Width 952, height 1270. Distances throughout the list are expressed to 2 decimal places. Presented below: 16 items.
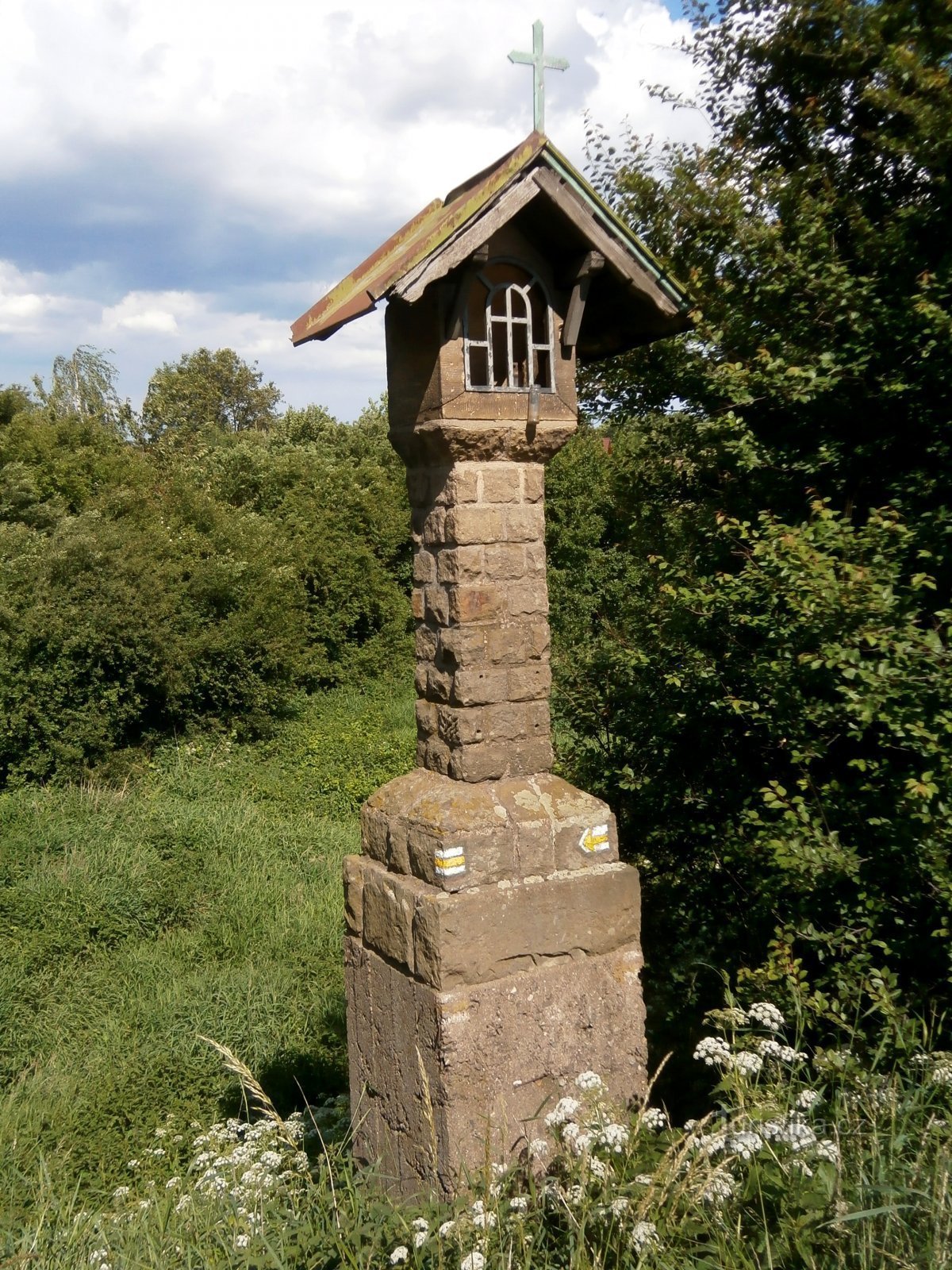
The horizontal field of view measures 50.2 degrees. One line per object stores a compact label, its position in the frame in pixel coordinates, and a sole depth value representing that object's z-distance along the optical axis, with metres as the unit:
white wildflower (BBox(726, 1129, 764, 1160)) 2.59
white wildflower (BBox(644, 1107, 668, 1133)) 3.21
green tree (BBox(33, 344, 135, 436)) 26.58
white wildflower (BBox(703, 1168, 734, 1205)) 2.56
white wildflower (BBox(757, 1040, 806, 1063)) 3.16
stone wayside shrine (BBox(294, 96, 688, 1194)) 3.56
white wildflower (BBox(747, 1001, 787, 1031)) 3.39
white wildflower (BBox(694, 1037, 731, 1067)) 3.16
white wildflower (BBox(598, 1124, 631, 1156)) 2.93
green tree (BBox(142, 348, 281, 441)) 31.45
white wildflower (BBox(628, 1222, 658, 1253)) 2.50
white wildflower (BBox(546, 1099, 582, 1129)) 3.09
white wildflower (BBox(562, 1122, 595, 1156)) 2.91
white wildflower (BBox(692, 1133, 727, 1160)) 2.61
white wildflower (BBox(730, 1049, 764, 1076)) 3.04
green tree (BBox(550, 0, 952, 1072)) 4.14
